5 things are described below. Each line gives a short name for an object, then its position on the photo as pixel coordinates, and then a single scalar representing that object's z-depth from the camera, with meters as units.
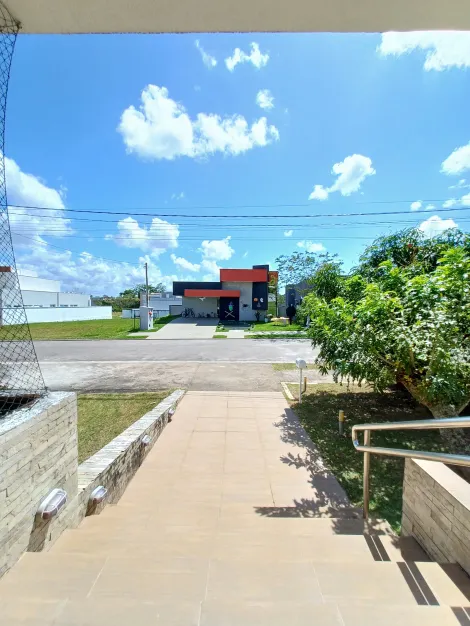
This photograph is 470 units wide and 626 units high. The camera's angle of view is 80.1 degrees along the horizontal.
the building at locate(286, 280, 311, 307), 29.53
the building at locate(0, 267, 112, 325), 29.03
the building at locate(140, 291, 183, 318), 37.92
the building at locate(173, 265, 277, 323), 26.52
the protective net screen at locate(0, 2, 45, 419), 2.12
